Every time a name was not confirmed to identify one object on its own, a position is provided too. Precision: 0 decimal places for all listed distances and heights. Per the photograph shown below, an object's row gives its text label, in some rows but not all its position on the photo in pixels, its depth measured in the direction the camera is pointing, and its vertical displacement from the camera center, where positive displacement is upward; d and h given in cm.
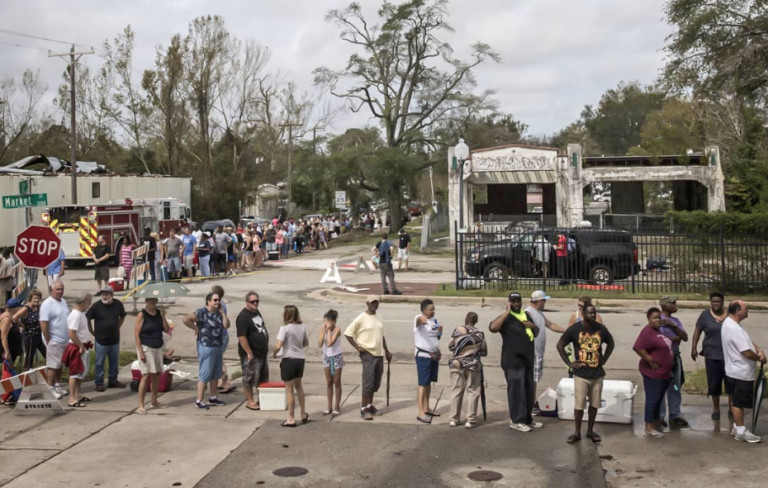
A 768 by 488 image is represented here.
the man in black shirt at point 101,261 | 2059 -51
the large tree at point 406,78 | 5150 +1012
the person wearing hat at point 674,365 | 942 -156
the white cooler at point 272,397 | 1055 -206
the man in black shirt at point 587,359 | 900 -140
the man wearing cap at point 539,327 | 1010 -121
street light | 2657 +274
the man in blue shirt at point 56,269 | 1912 -66
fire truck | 2986 +62
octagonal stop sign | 1310 -8
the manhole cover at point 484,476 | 797 -238
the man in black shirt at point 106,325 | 1120 -116
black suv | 2144 -61
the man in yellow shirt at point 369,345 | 1009 -134
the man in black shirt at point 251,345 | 1040 -138
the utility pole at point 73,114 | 3319 +554
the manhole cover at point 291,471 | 811 -234
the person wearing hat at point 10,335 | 1087 -126
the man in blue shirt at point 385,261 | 2075 -64
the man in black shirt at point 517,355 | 942 -141
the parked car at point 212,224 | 4669 +88
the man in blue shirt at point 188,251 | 2525 -36
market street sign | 1780 +98
